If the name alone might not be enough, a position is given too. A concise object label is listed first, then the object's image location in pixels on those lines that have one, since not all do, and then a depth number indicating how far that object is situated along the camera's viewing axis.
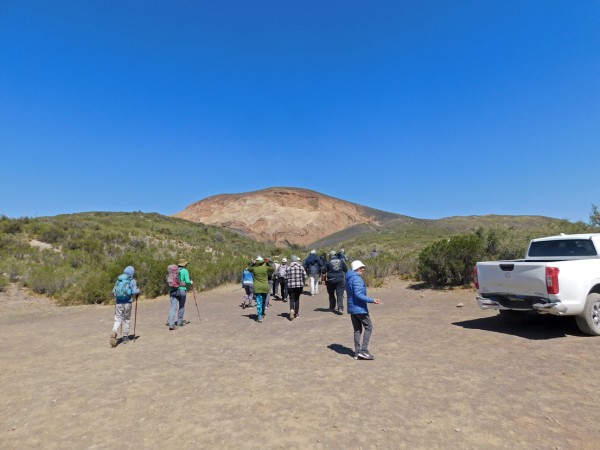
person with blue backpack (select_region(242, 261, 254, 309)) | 13.32
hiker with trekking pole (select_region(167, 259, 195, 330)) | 9.54
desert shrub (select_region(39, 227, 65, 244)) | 26.22
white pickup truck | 6.86
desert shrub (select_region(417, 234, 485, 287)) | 15.09
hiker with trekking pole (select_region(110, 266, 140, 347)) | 8.09
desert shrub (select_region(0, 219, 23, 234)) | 26.47
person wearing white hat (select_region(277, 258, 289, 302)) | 14.52
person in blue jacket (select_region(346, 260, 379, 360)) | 6.39
